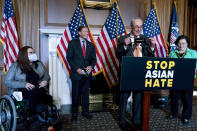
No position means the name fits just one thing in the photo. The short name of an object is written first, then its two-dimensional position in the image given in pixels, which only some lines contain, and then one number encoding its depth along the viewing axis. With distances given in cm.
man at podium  208
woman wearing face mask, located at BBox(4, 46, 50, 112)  195
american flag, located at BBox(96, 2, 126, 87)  302
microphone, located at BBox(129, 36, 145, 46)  179
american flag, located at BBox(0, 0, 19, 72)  263
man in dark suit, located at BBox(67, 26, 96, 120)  254
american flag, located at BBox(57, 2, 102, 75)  282
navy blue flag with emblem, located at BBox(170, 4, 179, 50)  341
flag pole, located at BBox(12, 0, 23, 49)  281
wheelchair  174
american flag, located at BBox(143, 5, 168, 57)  326
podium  156
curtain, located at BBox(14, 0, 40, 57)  285
